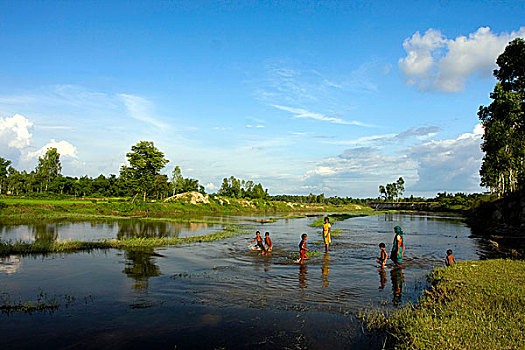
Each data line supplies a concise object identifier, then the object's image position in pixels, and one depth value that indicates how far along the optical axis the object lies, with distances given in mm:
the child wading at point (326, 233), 24758
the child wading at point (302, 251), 21156
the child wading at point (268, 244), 24453
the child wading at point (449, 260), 19688
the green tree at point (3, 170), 107012
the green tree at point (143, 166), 82375
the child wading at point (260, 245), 24730
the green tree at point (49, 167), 112125
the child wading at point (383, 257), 19444
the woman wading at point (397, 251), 19317
